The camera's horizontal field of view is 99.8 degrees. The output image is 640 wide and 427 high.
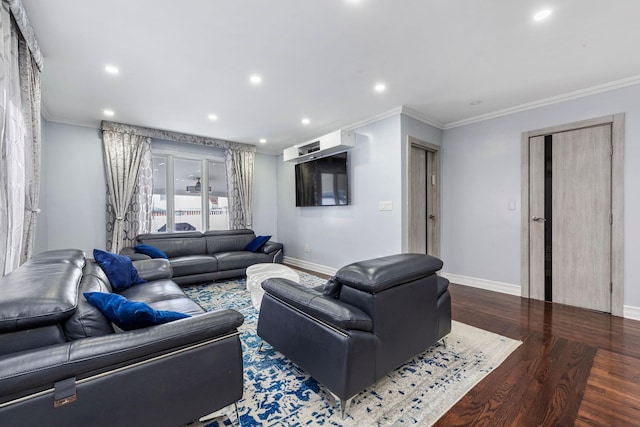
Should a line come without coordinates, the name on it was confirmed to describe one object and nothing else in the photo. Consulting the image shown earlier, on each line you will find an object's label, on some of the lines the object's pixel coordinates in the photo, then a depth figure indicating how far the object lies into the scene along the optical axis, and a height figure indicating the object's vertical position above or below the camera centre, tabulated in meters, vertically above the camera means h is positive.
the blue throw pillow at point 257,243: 4.83 -0.62
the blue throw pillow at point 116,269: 2.43 -0.53
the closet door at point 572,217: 3.01 -0.17
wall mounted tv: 4.43 +0.46
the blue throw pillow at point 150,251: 3.90 -0.58
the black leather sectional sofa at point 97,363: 0.95 -0.61
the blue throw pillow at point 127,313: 1.23 -0.47
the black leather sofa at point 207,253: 3.97 -0.73
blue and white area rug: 1.47 -1.15
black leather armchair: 1.45 -0.69
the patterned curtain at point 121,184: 4.23 +0.44
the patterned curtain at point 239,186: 5.49 +0.48
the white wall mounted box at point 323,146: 4.12 +1.02
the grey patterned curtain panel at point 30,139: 2.04 +0.62
